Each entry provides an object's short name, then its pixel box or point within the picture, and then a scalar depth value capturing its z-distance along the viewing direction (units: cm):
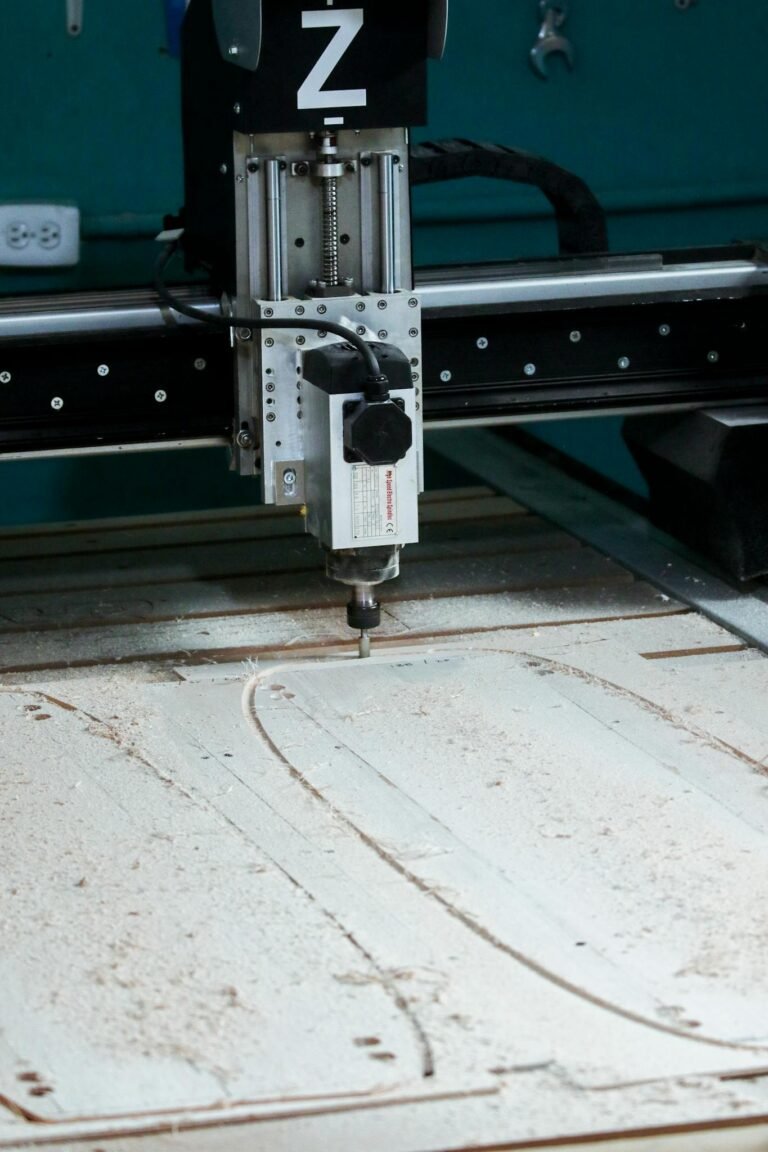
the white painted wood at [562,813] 283
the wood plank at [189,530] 503
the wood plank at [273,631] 423
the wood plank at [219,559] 476
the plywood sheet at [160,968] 251
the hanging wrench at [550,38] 602
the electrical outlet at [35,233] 568
